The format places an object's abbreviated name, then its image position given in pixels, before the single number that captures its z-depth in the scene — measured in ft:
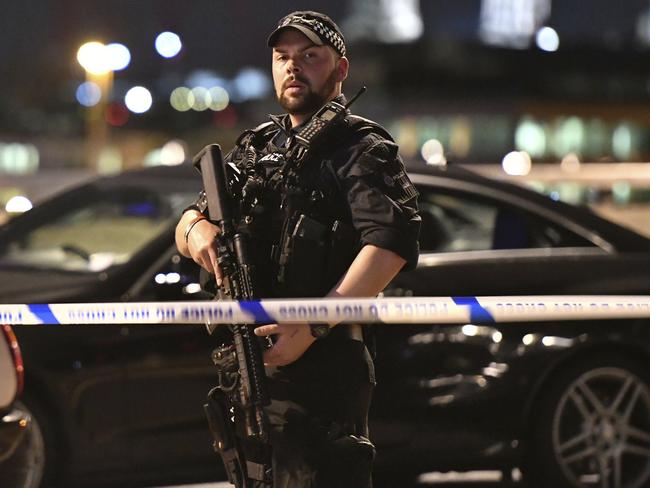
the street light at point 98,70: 175.83
